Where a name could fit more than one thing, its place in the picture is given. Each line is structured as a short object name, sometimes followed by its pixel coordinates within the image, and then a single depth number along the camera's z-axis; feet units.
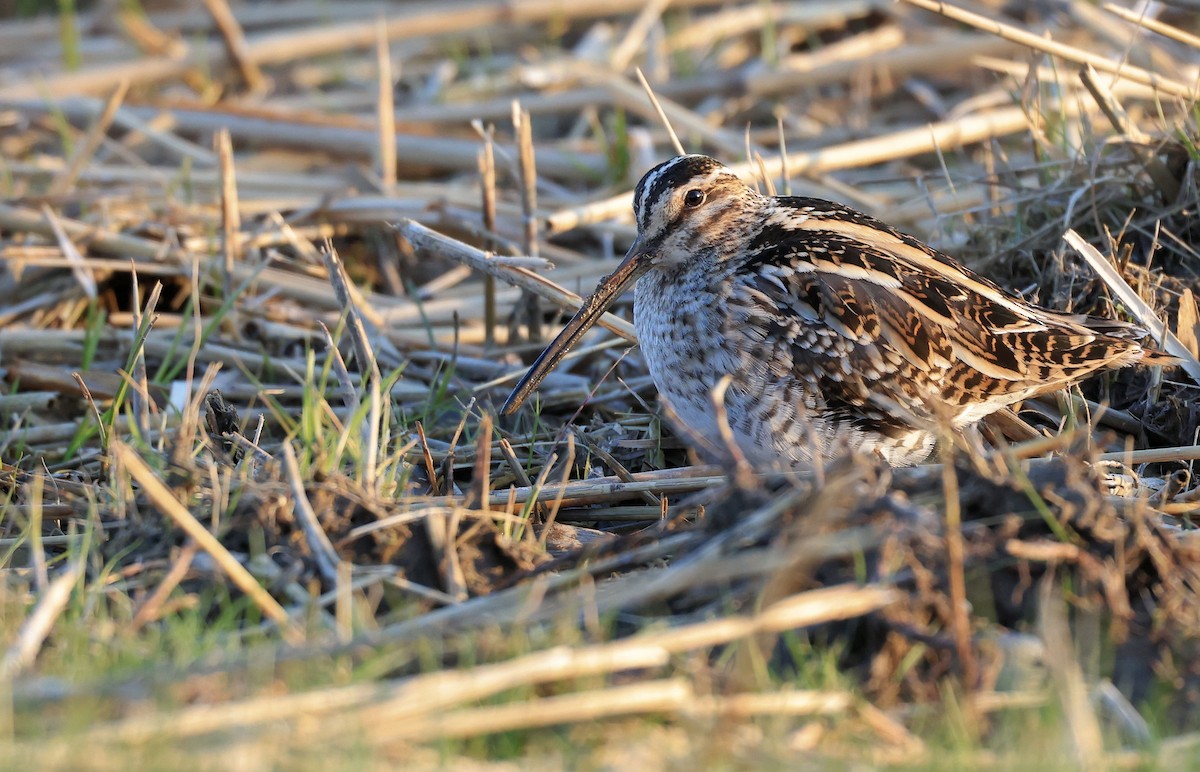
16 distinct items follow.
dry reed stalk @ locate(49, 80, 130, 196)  44.37
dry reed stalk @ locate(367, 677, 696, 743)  17.95
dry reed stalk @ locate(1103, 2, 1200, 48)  33.45
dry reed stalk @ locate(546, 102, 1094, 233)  41.55
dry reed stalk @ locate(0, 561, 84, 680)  19.43
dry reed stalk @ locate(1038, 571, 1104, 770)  17.53
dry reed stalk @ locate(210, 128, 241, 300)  38.81
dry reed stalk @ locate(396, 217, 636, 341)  33.60
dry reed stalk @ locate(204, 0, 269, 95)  53.52
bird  28.99
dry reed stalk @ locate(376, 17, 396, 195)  45.55
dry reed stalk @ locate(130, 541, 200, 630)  21.58
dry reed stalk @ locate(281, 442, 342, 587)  23.24
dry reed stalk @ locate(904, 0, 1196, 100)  32.99
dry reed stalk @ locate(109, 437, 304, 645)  21.89
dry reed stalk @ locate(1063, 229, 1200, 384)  30.96
